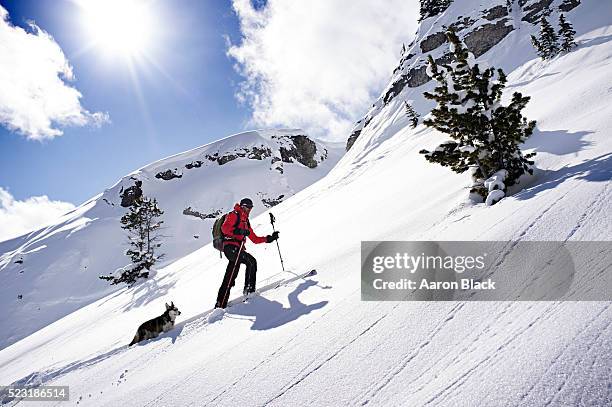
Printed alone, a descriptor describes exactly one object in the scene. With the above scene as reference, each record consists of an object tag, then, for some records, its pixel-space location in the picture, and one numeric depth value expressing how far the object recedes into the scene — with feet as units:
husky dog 21.07
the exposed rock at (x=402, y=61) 207.64
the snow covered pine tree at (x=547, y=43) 99.40
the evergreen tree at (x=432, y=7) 212.02
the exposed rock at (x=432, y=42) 185.88
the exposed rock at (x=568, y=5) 145.65
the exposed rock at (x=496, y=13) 168.86
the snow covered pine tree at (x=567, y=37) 95.14
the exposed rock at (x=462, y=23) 175.73
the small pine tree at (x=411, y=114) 128.16
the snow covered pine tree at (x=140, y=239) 74.33
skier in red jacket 21.91
